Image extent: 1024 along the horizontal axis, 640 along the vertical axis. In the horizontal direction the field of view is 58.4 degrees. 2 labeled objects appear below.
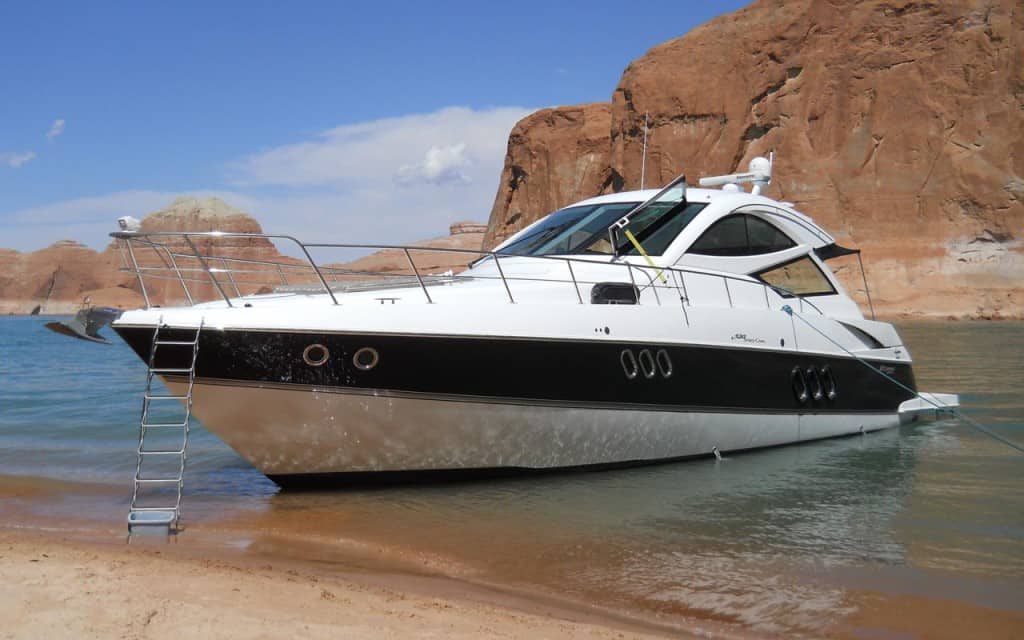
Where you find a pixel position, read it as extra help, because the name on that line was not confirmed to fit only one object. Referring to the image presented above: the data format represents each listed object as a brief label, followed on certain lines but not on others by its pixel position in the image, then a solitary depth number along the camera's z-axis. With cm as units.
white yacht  664
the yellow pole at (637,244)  842
